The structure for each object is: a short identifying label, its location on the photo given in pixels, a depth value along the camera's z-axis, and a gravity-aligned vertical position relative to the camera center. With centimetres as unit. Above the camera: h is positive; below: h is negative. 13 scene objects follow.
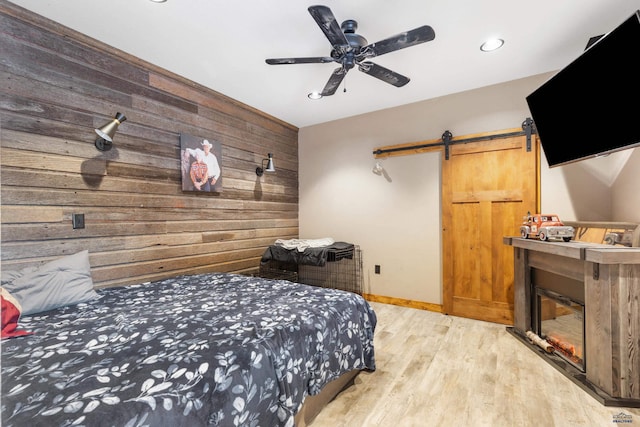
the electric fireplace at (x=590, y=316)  187 -78
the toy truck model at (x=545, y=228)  242 -18
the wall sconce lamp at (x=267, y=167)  385 +58
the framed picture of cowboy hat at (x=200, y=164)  301 +52
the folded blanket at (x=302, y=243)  374 -42
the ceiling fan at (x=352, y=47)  186 +113
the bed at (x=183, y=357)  103 -63
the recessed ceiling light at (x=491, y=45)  245 +137
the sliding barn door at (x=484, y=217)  310 -9
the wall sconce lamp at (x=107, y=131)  223 +62
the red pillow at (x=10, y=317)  148 -52
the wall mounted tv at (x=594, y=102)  175 +74
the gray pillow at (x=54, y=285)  179 -45
